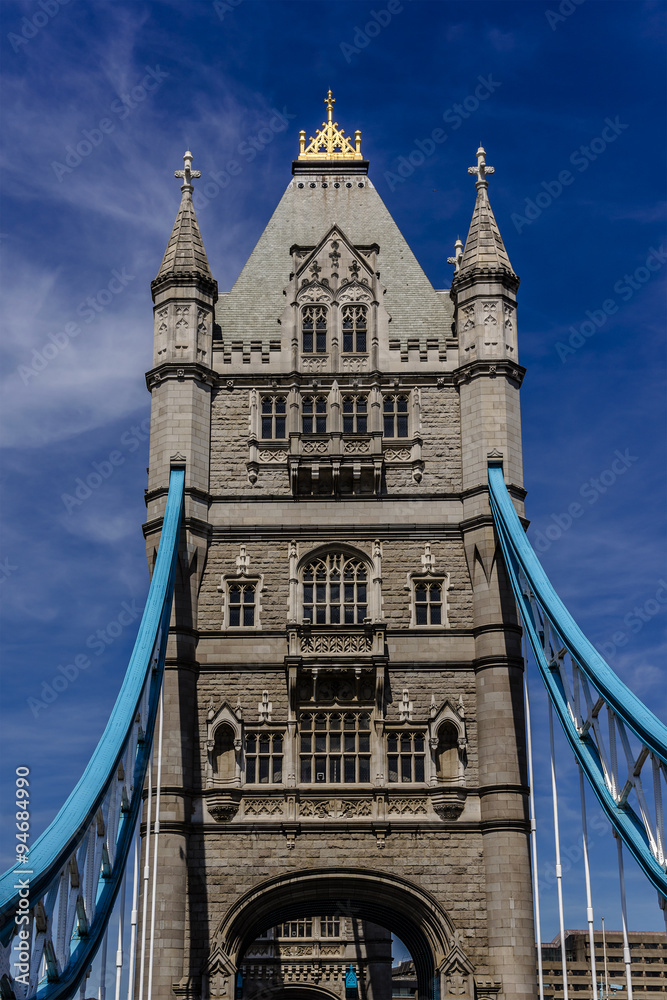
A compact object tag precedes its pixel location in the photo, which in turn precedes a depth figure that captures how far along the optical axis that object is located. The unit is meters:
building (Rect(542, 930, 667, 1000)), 106.44
